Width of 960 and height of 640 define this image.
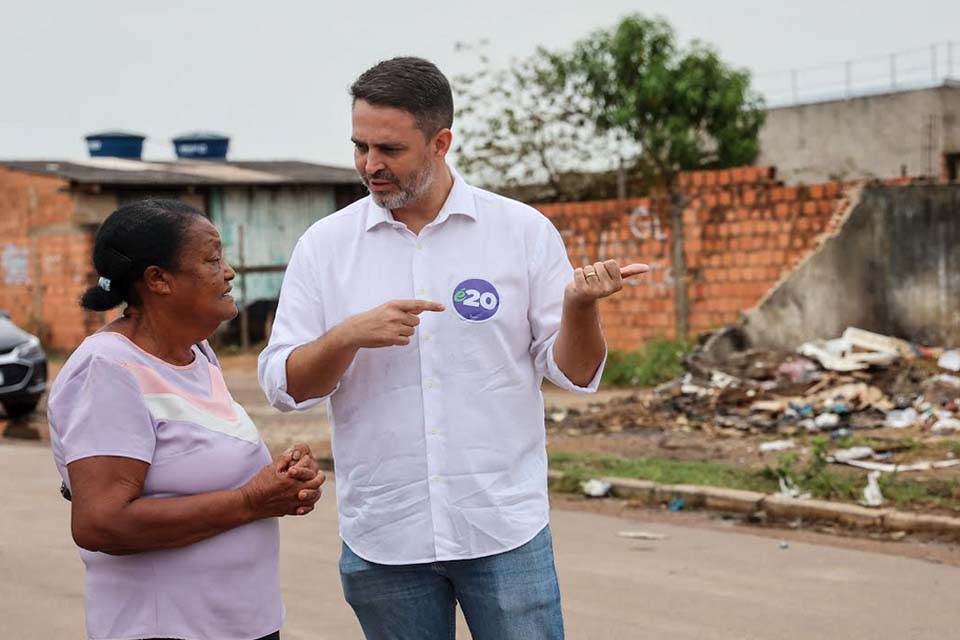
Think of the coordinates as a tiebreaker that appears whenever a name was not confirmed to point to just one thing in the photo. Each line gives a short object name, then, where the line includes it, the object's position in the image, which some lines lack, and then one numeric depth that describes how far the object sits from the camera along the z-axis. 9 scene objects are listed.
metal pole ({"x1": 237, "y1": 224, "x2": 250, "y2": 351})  23.94
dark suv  15.14
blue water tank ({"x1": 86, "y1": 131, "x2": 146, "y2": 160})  33.25
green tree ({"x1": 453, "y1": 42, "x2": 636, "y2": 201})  22.47
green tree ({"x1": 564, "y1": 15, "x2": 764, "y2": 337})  22.86
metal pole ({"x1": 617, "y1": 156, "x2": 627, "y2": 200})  22.08
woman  2.66
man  3.00
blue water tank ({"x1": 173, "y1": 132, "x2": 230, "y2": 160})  34.59
